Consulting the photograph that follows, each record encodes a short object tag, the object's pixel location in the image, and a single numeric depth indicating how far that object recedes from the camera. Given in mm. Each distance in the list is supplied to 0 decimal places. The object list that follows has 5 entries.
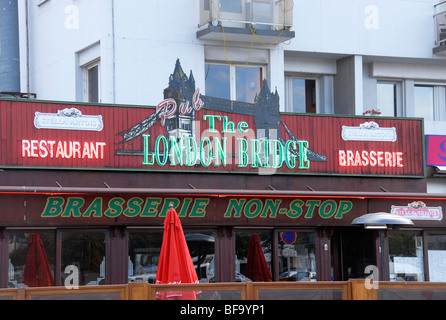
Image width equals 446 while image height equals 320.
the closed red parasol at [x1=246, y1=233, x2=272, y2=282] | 21328
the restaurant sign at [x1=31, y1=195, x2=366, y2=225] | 19578
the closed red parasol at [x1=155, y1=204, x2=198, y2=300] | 17219
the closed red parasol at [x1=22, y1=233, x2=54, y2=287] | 19328
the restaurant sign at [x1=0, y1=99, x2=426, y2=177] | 19484
